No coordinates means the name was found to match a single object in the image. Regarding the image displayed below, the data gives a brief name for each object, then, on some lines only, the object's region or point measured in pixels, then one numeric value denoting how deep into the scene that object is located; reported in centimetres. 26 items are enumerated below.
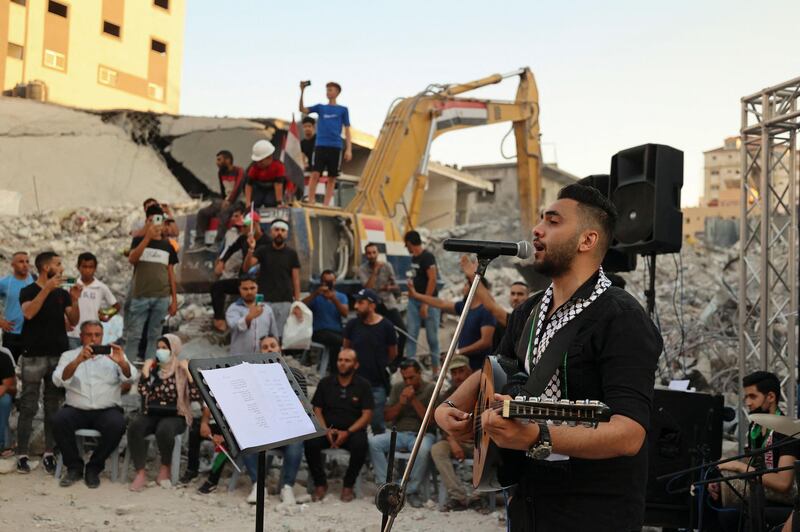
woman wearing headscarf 840
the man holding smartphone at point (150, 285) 1004
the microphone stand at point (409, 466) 298
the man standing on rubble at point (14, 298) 897
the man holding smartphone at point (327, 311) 1045
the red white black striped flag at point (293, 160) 1210
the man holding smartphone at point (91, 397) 823
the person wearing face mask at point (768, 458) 555
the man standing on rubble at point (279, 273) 994
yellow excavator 1195
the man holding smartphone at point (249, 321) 921
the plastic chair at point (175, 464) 837
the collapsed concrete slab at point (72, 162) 2284
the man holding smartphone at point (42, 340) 859
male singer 234
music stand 376
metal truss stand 789
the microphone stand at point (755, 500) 518
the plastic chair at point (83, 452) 828
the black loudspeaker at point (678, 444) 596
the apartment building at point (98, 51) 2430
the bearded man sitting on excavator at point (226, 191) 1133
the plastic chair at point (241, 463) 822
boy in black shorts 1233
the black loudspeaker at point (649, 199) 709
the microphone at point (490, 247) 316
